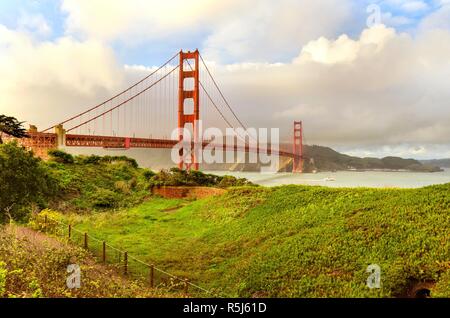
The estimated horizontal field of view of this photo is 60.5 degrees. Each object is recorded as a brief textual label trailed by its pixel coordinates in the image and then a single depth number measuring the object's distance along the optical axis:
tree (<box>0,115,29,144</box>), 28.91
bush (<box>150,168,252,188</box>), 27.64
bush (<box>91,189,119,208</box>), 24.50
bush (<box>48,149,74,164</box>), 33.06
